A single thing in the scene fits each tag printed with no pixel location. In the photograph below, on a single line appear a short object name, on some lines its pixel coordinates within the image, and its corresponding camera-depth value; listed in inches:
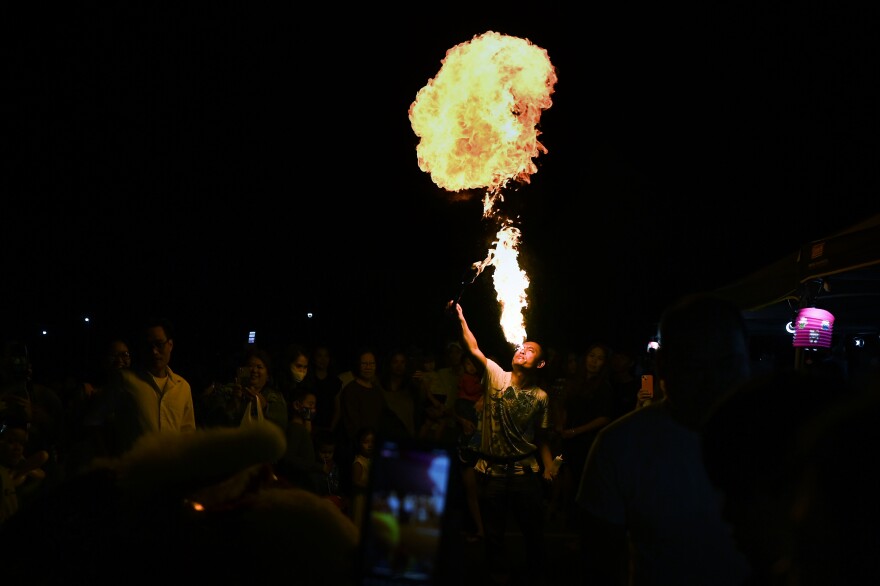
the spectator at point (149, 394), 222.5
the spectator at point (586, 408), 369.1
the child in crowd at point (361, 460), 291.3
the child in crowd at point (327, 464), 294.1
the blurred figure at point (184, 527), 69.1
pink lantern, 304.2
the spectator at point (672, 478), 108.3
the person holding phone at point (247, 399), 275.4
